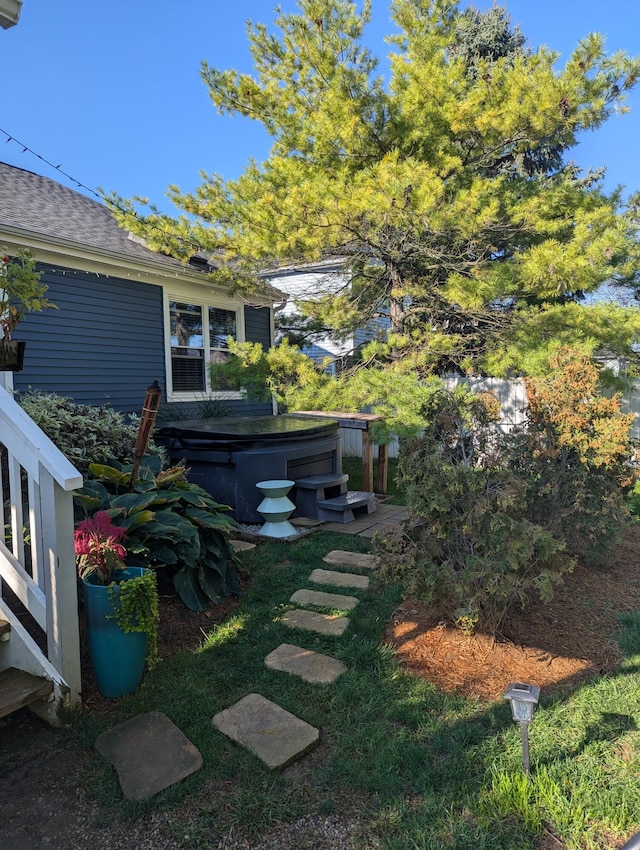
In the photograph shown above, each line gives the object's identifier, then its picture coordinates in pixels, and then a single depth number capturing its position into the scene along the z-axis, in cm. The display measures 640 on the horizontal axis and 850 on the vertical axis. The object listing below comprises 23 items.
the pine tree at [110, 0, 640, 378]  610
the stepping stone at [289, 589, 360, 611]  337
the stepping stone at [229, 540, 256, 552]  447
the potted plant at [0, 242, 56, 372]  232
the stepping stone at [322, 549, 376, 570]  411
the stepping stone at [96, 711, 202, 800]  186
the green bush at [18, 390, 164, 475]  450
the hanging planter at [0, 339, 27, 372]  230
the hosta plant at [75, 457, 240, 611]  307
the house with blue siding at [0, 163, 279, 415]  645
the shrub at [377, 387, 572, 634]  256
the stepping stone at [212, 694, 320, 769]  200
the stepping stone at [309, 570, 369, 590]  372
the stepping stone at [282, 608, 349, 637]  304
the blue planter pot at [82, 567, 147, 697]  235
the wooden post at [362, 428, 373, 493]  668
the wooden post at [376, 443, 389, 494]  713
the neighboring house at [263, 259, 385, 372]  908
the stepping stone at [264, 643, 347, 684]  256
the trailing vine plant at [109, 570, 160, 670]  229
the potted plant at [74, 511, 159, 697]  231
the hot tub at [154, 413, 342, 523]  531
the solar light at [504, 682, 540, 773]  166
